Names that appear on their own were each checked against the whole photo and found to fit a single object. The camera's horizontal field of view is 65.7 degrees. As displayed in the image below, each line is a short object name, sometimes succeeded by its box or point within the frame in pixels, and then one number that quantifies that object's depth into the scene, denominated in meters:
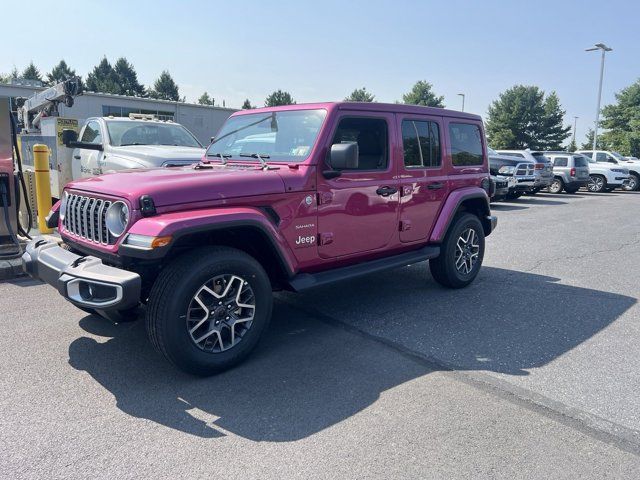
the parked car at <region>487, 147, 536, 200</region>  16.86
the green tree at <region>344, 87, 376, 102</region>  61.03
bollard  7.34
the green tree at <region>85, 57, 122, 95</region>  67.44
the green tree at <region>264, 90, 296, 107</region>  71.95
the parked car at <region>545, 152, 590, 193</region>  20.33
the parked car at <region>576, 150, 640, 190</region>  24.33
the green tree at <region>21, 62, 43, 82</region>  67.62
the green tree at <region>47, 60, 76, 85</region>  69.81
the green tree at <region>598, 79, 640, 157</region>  41.69
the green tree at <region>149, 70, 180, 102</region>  74.88
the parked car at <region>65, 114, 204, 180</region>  7.56
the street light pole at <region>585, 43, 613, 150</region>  29.58
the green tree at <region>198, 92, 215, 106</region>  89.25
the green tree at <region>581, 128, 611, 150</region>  47.17
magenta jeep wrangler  3.27
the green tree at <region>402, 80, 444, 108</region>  59.54
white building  28.68
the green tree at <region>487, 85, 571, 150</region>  58.28
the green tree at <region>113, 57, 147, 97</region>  72.06
